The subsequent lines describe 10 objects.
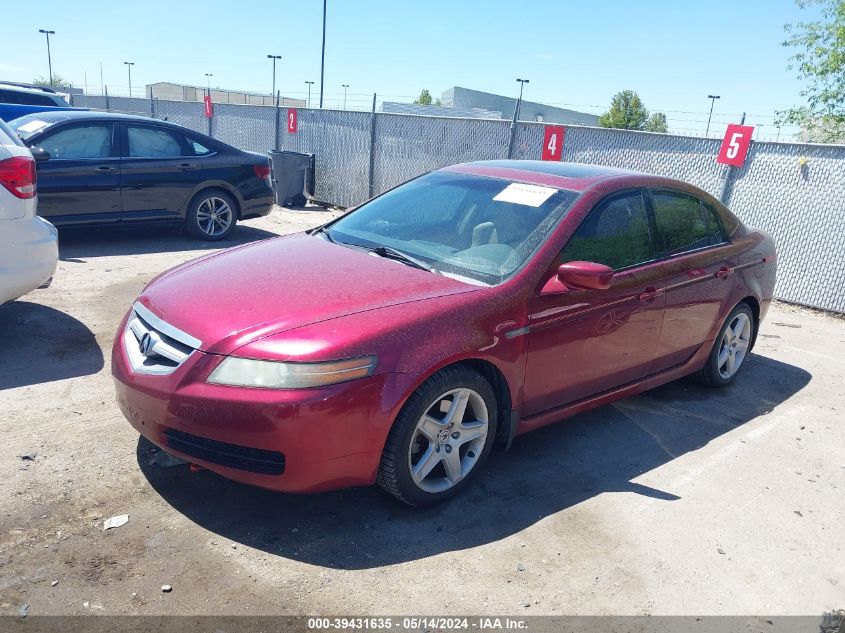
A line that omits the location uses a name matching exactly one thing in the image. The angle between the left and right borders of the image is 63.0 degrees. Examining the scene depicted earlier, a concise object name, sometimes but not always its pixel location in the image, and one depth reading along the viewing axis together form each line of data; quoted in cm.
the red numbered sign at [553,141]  999
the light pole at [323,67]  3184
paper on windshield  405
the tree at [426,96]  8665
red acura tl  291
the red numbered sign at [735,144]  834
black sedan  775
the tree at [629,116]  6088
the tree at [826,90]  1686
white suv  459
